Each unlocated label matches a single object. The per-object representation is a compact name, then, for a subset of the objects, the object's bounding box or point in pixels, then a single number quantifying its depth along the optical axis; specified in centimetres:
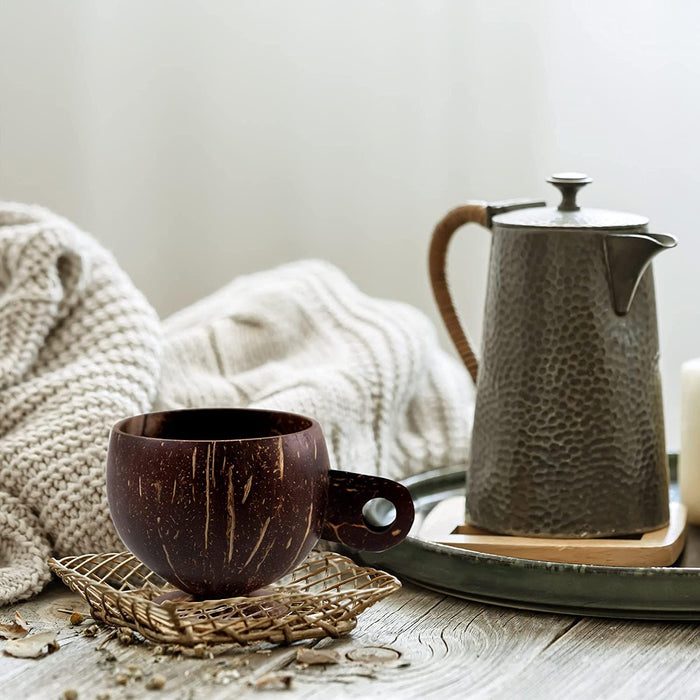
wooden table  124
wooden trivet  136
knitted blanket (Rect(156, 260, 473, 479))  151
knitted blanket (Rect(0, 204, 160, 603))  138
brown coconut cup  126
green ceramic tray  130
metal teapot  137
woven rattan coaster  126
